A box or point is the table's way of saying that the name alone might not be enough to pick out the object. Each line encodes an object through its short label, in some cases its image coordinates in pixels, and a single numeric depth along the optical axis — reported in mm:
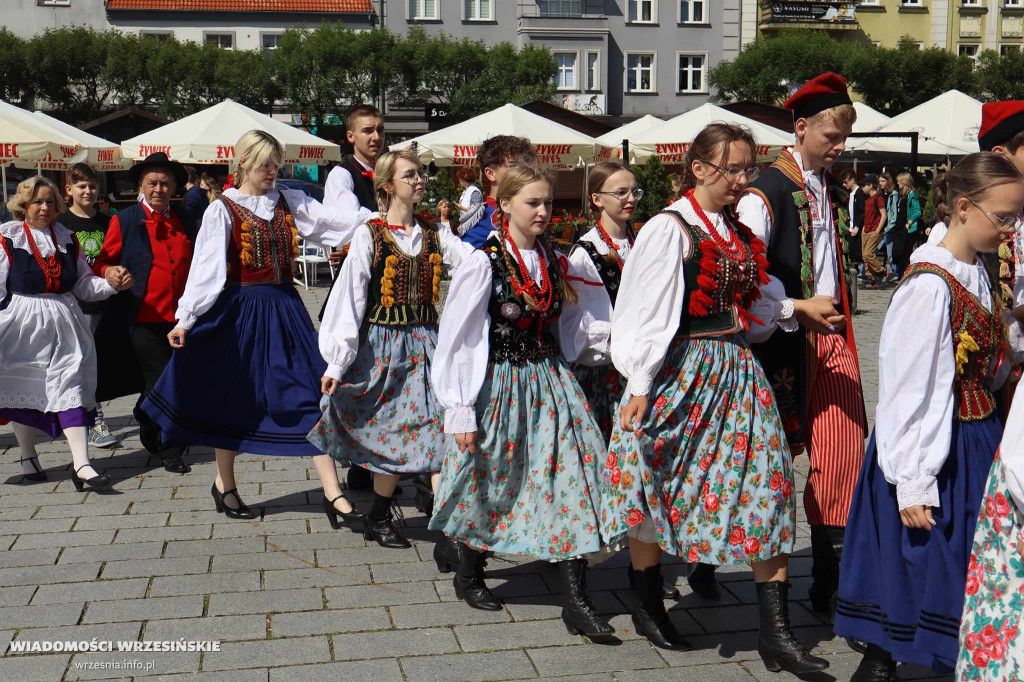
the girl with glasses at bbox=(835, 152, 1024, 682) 3176
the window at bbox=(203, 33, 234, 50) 42562
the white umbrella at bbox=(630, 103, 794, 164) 15820
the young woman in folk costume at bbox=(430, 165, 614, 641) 4164
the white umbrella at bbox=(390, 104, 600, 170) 15789
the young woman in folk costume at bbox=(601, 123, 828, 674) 3701
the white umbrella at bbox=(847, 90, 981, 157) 19297
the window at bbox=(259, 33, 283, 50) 42781
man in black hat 6883
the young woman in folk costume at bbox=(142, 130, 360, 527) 5559
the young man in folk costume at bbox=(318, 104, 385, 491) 6008
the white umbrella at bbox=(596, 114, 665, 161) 17594
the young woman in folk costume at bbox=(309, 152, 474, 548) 5051
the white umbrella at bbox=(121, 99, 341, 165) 14195
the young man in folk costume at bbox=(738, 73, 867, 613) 4133
